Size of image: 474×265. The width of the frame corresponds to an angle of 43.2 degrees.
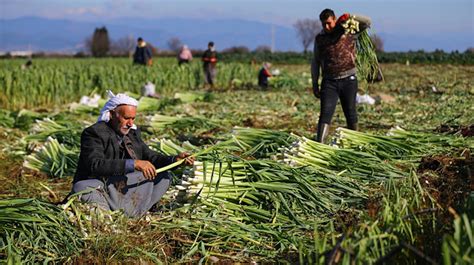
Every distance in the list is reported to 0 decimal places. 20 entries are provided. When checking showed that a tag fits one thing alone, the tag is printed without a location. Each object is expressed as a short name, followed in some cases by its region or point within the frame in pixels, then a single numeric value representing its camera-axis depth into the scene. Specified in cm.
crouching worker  1680
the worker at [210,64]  1775
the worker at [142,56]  1736
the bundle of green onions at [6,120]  927
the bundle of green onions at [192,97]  1297
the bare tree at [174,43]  9855
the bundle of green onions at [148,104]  1146
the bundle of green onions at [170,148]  567
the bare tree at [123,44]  8711
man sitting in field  419
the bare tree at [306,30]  10075
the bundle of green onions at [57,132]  733
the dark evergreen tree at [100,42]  6166
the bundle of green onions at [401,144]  555
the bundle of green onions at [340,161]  493
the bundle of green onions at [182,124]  839
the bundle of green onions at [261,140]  571
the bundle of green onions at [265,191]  418
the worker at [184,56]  1916
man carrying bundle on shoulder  659
